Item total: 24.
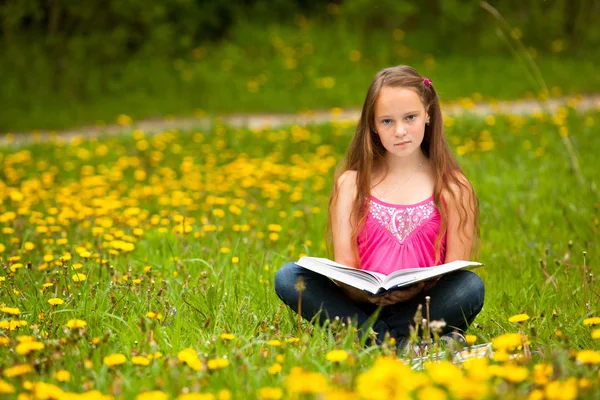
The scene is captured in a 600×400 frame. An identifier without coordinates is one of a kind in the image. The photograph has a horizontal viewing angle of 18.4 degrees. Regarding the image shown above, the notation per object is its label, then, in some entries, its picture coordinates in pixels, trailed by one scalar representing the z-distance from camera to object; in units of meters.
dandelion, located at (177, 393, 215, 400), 3.41
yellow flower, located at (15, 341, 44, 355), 3.59
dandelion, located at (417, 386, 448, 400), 3.31
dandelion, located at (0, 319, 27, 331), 3.77
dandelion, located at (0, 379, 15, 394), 3.43
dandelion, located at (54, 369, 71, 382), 3.57
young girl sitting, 4.06
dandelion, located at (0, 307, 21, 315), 3.76
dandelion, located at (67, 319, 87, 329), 3.70
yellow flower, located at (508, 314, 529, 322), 3.69
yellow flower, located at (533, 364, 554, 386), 3.49
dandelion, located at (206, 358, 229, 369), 3.58
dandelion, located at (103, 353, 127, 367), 3.61
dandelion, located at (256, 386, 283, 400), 3.38
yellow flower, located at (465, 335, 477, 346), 3.64
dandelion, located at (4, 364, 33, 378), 3.53
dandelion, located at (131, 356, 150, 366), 3.62
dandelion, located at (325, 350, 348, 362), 3.56
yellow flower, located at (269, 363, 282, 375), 3.63
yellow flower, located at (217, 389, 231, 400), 3.45
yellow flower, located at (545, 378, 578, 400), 3.35
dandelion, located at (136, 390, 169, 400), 3.43
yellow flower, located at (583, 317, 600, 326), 3.71
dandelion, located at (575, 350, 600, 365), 3.48
